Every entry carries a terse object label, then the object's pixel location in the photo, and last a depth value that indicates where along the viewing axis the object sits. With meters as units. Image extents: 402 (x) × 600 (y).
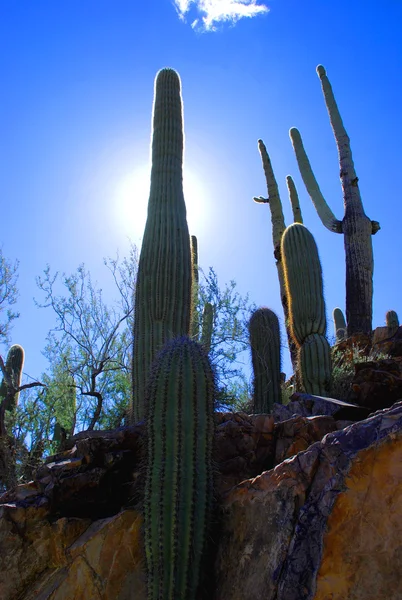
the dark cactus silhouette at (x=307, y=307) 6.88
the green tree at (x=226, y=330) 9.09
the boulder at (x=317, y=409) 4.68
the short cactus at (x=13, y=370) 9.31
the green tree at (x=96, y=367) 8.75
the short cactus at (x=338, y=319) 15.15
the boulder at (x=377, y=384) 4.84
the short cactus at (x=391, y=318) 13.25
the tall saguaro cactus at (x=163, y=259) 5.88
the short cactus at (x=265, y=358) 7.01
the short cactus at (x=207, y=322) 9.34
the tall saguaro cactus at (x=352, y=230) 10.40
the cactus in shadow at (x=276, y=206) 11.29
